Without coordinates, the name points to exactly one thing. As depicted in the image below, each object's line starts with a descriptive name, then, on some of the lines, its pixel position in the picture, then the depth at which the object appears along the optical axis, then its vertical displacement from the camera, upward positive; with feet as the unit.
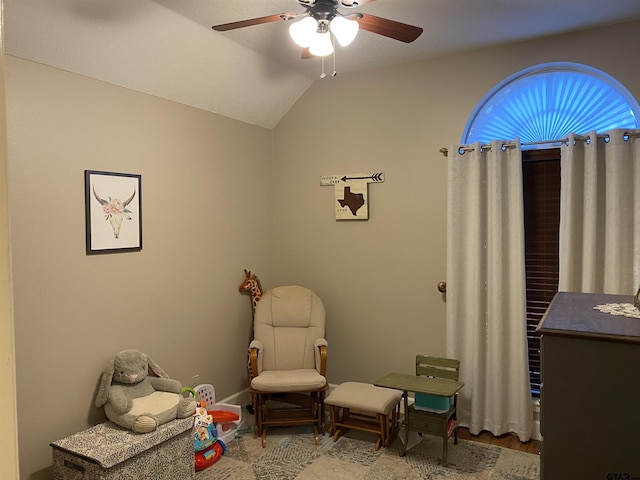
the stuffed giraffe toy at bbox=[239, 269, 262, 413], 13.35 -1.40
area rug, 9.86 -4.67
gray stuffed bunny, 8.94 -3.01
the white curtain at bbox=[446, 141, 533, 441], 10.96 -1.24
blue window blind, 10.59 +2.81
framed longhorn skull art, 9.43 +0.51
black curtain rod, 10.06 +1.93
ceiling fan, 7.18 +3.06
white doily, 5.36 -0.86
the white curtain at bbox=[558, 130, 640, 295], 9.88 +0.39
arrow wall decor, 13.06 +1.10
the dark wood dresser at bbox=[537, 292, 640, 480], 4.38 -1.51
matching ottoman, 10.88 -3.84
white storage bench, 8.03 -3.61
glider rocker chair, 11.44 -2.99
